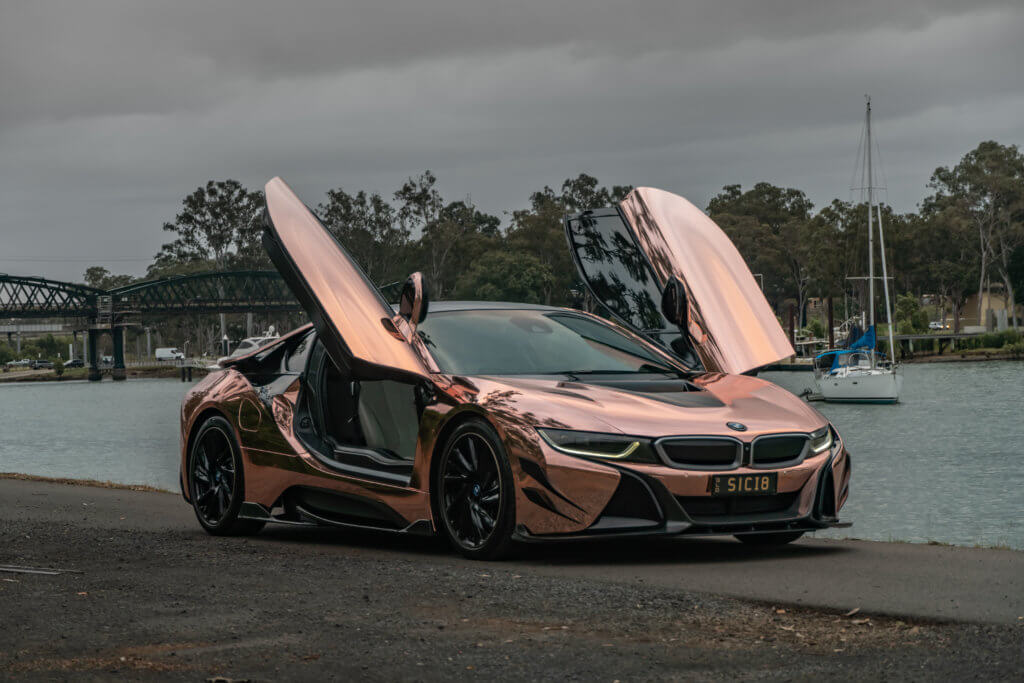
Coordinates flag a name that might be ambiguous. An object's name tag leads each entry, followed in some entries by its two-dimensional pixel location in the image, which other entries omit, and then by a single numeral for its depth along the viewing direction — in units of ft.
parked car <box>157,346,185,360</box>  593.05
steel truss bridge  438.40
